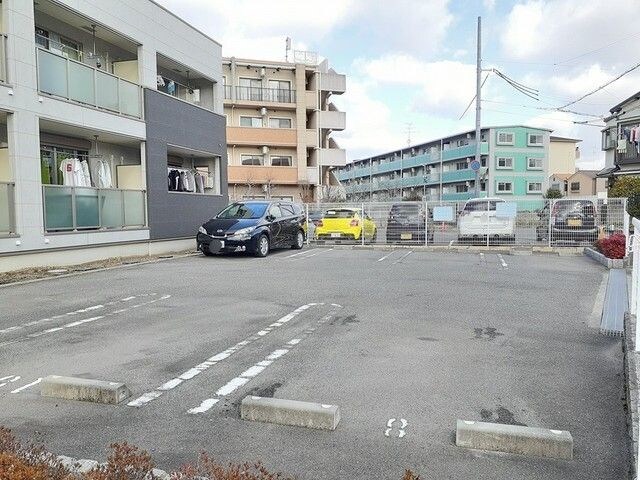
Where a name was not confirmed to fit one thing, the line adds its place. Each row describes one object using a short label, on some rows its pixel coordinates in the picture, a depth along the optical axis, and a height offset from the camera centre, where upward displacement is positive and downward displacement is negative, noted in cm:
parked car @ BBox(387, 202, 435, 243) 2014 -64
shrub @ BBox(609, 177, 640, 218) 2804 +115
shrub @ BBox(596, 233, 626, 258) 1404 -107
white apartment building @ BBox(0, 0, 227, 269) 1130 +209
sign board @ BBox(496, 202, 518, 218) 1889 -9
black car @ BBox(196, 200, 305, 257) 1504 -65
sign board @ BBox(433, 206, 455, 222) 1953 -24
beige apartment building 3925 +645
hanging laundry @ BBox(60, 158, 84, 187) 1362 +93
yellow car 2059 -73
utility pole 2391 +581
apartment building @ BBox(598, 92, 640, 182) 3447 +479
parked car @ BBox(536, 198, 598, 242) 1789 -47
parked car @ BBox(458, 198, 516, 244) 1903 -60
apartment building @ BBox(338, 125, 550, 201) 5481 +481
